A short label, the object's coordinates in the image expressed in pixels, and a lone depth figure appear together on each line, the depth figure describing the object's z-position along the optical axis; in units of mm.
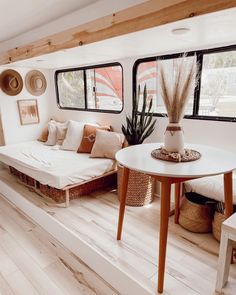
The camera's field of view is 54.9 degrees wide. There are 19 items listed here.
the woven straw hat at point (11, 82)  3693
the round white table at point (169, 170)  1396
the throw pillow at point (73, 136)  3398
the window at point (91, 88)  3364
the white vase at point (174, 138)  1650
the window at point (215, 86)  2262
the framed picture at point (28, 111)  3940
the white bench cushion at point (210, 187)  1956
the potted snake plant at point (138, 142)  2561
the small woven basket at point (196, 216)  2051
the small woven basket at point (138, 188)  2553
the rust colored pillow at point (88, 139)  3193
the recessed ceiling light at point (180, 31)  1558
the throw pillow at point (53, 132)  3797
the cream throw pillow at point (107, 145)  2895
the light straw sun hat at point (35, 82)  3957
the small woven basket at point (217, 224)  1910
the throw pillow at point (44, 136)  4027
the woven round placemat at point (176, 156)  1611
